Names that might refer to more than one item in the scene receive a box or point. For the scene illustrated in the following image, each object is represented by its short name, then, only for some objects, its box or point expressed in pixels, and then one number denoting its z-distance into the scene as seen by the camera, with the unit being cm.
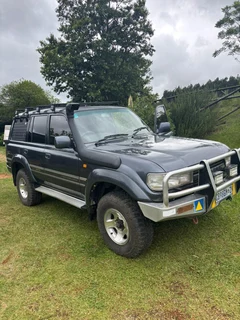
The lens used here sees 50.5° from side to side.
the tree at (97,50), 2045
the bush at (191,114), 997
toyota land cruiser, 275
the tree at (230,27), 1627
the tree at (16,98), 2139
